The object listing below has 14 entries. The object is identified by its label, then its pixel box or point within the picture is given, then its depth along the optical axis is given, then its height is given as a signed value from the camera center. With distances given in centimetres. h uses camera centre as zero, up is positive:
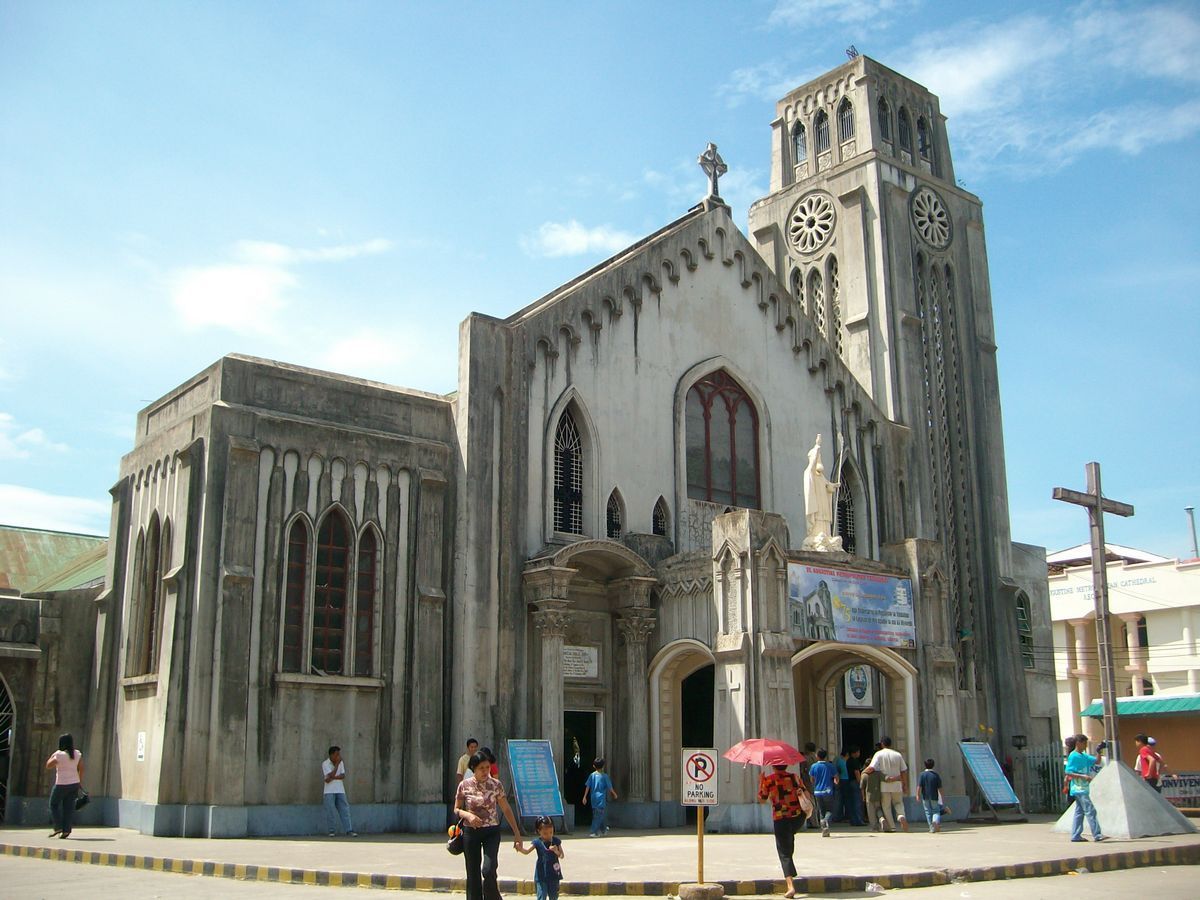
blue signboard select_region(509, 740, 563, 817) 2138 -85
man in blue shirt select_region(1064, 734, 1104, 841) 1805 -90
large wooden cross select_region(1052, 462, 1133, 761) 1981 +243
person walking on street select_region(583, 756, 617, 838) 2152 -117
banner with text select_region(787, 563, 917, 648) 2325 +227
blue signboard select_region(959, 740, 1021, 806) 2461 -99
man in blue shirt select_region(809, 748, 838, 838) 2178 -99
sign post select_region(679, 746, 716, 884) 1310 -56
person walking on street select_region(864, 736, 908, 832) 2217 -99
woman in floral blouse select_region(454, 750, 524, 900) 1063 -81
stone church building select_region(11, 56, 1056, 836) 2112 +302
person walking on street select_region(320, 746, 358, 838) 2041 -98
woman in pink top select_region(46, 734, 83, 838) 1919 -78
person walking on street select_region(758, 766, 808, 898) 1309 -87
